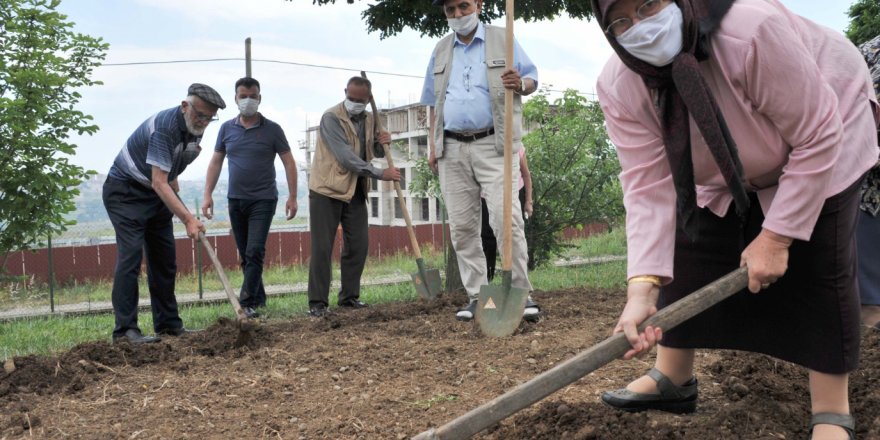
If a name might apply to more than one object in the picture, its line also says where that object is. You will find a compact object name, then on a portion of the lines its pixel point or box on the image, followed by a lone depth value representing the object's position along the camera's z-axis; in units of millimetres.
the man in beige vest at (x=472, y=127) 4863
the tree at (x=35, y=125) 6219
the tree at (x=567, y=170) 8320
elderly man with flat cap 5031
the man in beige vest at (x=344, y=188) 6012
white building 27531
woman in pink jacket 2127
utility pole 10492
